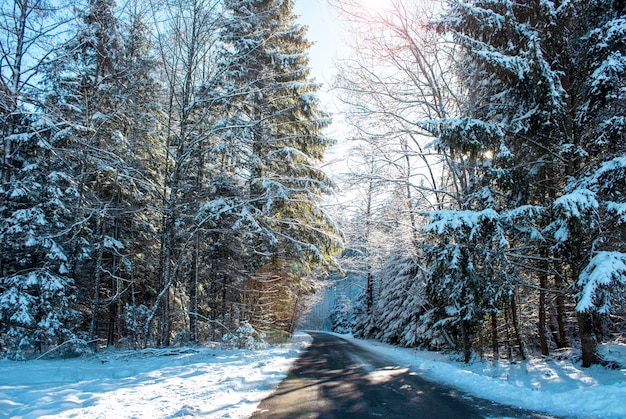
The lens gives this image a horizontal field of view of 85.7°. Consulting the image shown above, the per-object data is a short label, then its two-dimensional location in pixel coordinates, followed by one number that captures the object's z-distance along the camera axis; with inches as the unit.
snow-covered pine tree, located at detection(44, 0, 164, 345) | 358.3
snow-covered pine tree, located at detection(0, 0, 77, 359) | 391.9
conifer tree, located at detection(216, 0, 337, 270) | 438.6
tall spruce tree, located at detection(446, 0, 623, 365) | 288.8
